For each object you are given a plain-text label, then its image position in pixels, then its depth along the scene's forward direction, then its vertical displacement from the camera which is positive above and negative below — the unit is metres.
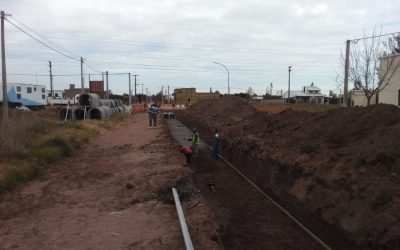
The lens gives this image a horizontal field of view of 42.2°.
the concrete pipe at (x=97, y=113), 43.53 -1.85
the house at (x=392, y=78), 39.18 +1.17
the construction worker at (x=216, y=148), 21.20 -2.36
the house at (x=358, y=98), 54.03 -0.58
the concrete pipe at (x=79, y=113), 43.63 -1.88
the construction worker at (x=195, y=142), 21.05 -2.05
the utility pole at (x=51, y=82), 101.32 +1.62
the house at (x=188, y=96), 88.06 -0.72
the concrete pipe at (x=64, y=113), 42.46 -1.86
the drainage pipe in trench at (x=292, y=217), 10.01 -2.89
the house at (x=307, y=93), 125.29 -0.18
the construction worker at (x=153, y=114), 36.26 -1.63
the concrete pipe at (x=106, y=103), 50.54 -1.16
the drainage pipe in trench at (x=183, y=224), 7.62 -2.27
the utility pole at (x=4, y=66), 27.59 +1.37
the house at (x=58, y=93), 120.08 -0.52
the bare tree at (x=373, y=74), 36.38 +1.33
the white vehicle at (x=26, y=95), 62.50 -0.54
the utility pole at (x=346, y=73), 29.69 +1.12
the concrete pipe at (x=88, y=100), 44.31 -0.77
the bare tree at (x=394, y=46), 50.61 +4.76
